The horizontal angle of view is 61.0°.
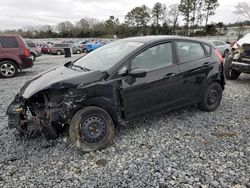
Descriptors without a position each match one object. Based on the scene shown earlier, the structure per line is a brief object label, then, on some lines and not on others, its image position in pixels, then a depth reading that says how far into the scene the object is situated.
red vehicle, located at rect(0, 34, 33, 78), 8.33
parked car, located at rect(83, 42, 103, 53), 26.75
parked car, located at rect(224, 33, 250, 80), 6.22
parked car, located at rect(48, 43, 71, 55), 24.66
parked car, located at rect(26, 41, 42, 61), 15.74
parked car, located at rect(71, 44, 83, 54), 25.93
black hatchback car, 2.92
